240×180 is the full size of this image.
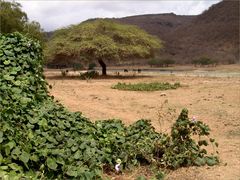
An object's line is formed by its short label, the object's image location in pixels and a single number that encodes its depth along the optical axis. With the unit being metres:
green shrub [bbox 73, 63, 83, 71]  36.97
